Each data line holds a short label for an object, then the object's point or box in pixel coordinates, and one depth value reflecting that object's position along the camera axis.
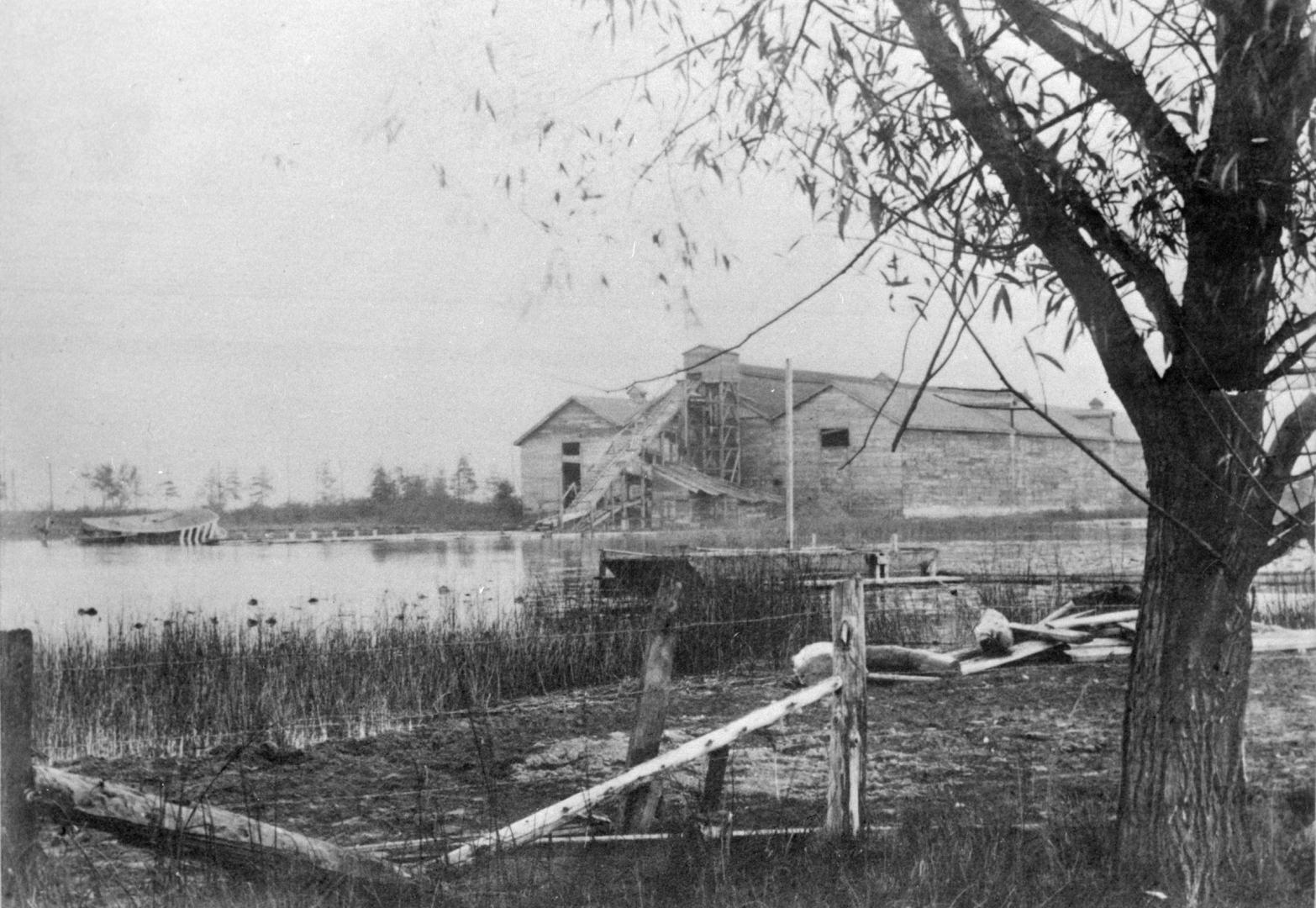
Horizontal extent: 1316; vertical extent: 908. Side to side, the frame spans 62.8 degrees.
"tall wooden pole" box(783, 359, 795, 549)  14.23
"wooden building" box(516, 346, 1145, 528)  19.17
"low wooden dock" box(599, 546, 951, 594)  13.34
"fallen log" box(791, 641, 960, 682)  8.54
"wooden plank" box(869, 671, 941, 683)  8.66
